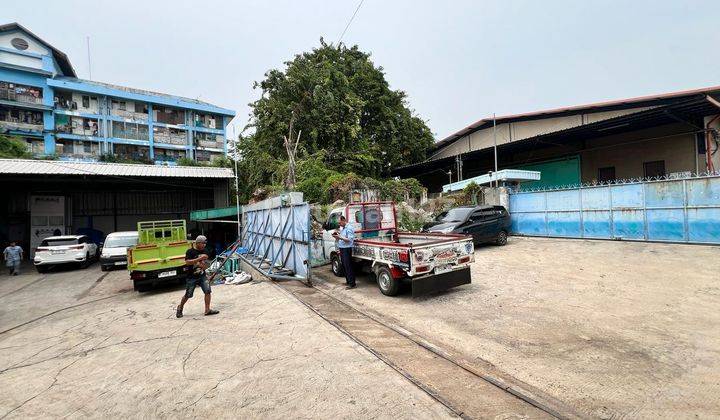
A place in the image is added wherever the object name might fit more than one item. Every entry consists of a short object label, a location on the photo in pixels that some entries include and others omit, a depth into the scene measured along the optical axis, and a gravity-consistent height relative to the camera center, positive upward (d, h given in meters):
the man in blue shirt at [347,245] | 8.06 -0.74
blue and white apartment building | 32.06 +12.23
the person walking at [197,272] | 6.44 -1.01
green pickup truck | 9.24 -1.17
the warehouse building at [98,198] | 18.47 +1.89
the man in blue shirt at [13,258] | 14.76 -1.37
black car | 12.36 -0.49
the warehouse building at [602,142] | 15.06 +3.68
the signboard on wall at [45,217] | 21.44 +0.64
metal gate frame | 8.93 -0.69
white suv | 14.20 -1.14
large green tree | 22.55 +7.10
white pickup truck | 6.55 -0.96
